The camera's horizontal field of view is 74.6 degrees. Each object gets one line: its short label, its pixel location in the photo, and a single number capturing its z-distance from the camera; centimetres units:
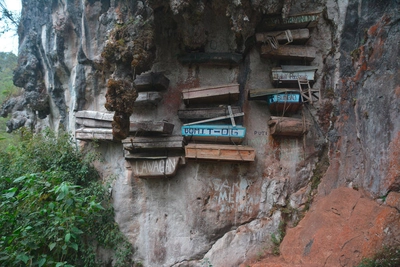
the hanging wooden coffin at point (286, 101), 574
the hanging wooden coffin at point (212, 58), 618
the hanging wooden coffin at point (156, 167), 587
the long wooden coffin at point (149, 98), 619
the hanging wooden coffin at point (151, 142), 595
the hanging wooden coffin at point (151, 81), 613
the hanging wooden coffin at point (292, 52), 599
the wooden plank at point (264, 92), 577
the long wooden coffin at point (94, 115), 644
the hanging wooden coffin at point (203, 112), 594
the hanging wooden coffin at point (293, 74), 593
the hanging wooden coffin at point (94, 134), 632
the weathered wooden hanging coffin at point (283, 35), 595
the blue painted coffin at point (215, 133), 571
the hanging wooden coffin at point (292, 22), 591
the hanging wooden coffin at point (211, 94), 589
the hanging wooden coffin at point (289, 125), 575
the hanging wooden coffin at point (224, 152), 569
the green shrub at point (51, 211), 383
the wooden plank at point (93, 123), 646
